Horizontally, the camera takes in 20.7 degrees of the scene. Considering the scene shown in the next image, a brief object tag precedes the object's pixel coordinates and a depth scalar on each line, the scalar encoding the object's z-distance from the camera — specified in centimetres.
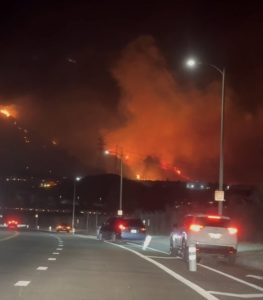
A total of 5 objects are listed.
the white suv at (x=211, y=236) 2702
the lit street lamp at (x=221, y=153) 3347
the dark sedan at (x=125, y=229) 4503
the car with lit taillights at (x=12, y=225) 8506
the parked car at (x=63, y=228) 8224
